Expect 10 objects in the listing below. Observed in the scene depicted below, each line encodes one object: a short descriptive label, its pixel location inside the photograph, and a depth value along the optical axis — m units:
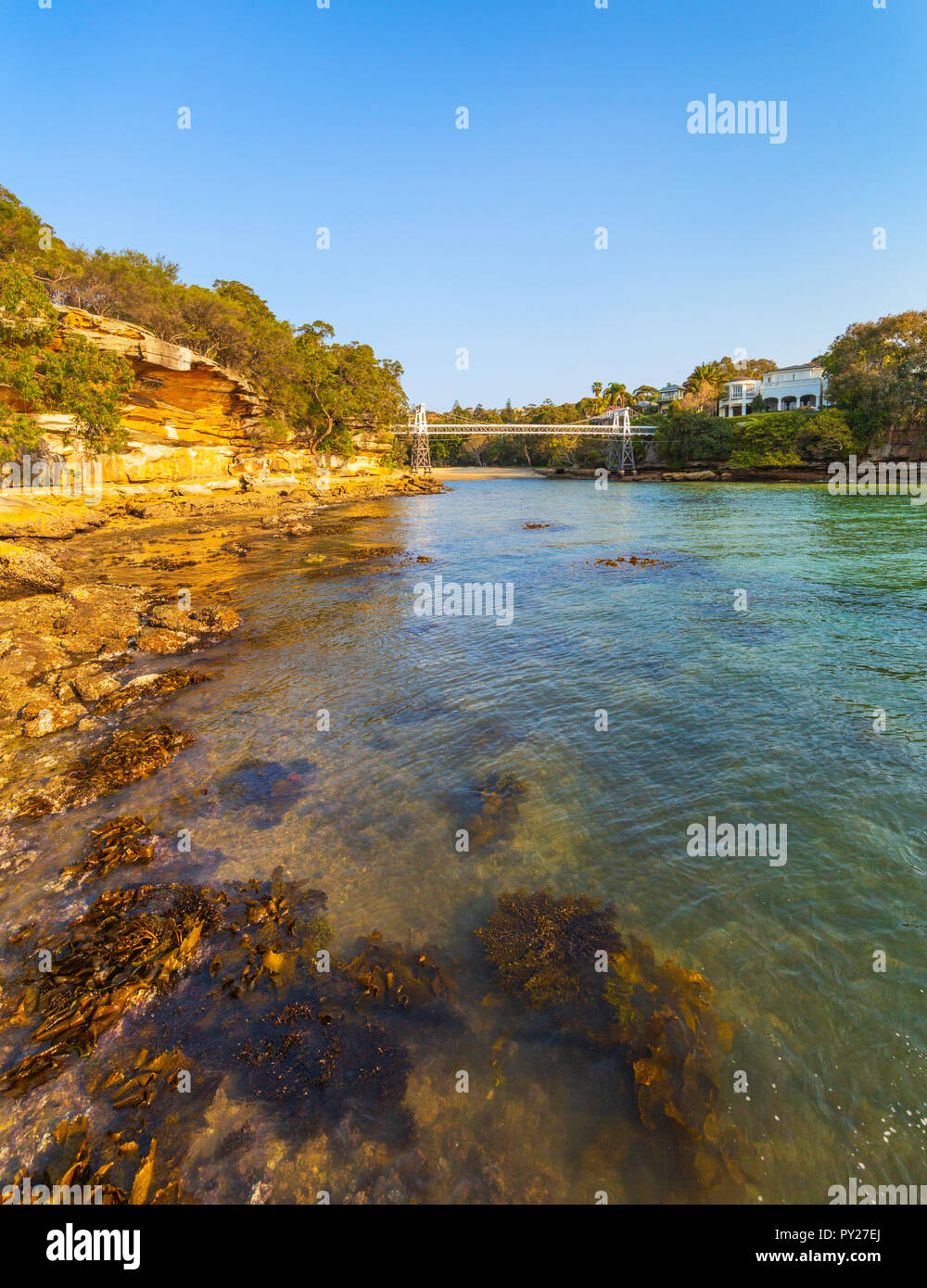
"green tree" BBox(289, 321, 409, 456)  66.57
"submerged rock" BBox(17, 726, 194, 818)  7.14
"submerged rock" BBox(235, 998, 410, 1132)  3.74
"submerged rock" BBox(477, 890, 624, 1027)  4.58
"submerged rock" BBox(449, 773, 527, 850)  6.64
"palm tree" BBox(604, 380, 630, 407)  131.38
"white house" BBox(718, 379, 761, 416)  109.69
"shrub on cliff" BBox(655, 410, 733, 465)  85.31
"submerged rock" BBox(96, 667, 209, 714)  10.06
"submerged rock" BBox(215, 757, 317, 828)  7.13
